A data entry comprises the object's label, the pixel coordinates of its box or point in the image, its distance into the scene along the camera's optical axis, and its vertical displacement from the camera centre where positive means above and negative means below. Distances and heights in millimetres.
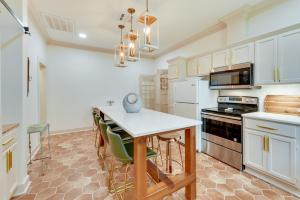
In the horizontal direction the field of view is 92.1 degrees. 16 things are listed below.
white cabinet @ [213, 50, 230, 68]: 2921 +844
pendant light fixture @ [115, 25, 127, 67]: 2972 +930
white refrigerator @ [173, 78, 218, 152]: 3100 +11
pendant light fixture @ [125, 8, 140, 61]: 2469 +914
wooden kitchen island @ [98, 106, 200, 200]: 1416 -583
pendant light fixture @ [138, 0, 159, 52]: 1924 +948
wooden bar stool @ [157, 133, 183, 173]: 2188 -626
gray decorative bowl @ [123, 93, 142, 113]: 2512 -74
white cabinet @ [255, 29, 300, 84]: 2025 +596
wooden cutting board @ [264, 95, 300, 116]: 2209 -98
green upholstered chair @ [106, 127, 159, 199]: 1496 -607
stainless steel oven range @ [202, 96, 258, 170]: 2443 -574
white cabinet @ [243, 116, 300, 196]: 1810 -736
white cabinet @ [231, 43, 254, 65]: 2518 +814
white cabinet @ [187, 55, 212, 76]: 3342 +812
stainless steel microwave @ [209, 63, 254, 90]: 2525 +403
